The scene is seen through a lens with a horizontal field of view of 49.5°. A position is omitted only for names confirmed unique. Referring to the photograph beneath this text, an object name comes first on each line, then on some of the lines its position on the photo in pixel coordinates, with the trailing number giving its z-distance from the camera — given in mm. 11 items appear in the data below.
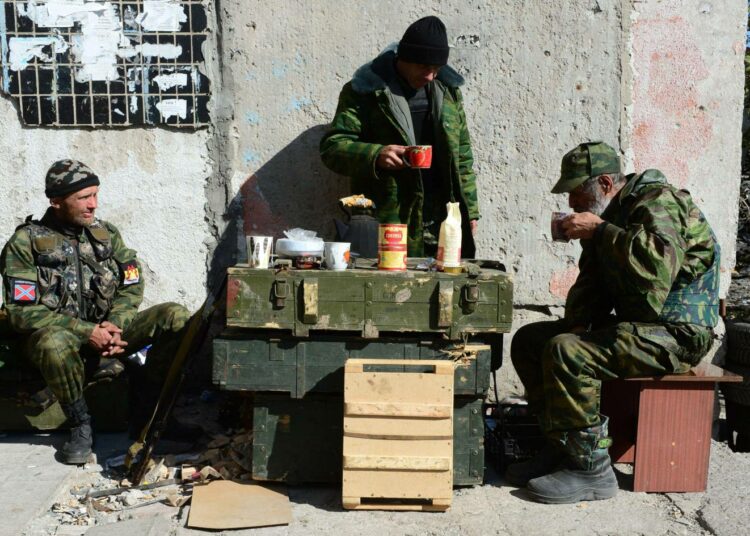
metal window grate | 5090
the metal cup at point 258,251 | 3941
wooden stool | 4027
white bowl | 3963
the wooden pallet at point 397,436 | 3639
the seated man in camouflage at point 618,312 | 3766
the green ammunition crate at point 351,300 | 3811
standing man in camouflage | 4629
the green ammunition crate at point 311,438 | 3920
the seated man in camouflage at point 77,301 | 4324
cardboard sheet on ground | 3582
